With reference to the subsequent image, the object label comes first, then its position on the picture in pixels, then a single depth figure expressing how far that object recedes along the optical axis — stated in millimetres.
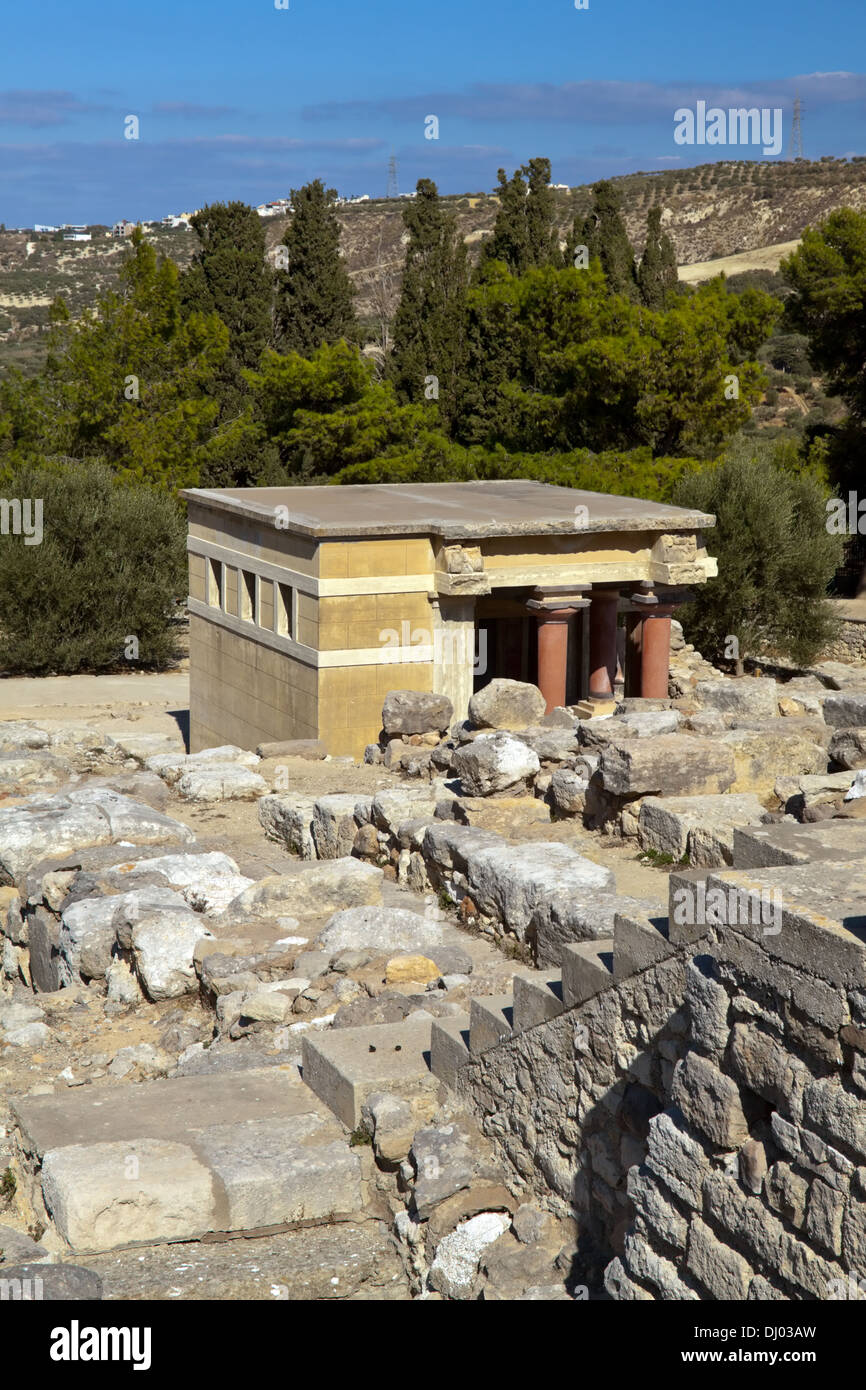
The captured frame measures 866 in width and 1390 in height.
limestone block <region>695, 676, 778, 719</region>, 15766
